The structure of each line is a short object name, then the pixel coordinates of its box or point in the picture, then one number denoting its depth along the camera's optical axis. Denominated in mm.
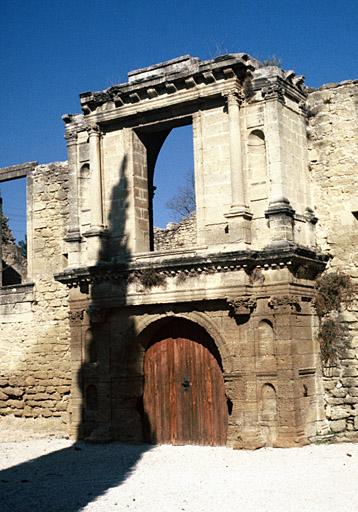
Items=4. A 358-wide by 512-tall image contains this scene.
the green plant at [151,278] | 14117
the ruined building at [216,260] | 13172
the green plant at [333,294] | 13922
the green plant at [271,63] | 13798
